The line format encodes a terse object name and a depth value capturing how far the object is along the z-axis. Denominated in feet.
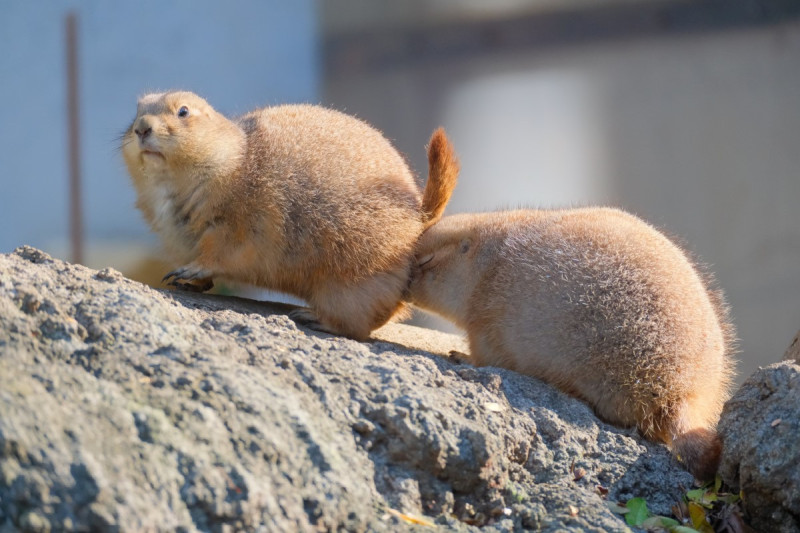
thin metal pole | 49.42
